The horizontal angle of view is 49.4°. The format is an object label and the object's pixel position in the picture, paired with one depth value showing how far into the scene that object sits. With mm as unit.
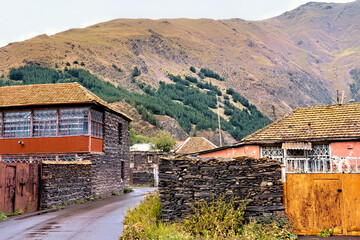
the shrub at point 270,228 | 10141
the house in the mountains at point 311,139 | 21172
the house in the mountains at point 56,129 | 24500
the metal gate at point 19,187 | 15227
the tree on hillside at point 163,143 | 61219
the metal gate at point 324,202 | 11008
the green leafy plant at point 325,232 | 10881
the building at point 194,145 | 49947
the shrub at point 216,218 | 10422
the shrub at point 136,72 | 114081
